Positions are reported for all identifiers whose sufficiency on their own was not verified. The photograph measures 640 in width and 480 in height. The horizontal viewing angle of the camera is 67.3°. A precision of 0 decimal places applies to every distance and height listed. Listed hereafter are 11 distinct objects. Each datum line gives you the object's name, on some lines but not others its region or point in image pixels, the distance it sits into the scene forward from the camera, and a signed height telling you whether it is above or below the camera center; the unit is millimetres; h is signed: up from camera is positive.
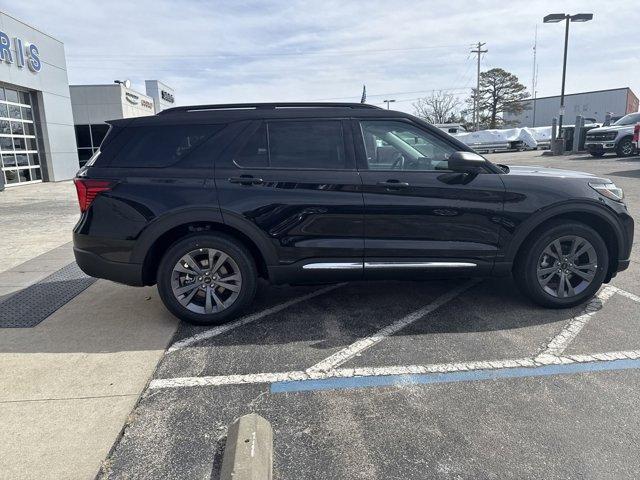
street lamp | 22347 +5504
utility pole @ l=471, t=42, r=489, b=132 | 54875 +4764
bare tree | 72062 +4044
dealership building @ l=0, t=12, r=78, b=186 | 16094 +1482
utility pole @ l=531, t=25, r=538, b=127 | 57975 +2740
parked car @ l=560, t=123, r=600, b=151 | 26656 +72
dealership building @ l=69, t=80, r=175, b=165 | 25766 +2079
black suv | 3994 -510
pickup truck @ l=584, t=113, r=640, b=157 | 21172 -98
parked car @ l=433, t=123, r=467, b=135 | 37319 +834
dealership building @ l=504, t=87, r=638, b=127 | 51031 +3360
